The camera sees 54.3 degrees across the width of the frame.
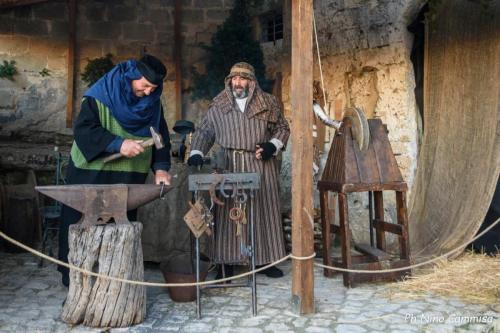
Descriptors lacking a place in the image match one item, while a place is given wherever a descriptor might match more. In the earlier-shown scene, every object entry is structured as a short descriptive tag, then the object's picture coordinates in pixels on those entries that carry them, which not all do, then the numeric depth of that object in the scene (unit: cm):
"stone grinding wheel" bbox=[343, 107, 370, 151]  401
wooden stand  403
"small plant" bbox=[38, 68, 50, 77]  747
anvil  309
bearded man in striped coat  411
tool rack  344
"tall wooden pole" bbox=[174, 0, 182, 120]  779
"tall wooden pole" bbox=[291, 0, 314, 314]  333
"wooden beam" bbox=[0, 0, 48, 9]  661
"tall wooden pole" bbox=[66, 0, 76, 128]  746
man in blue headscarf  346
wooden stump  313
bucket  371
